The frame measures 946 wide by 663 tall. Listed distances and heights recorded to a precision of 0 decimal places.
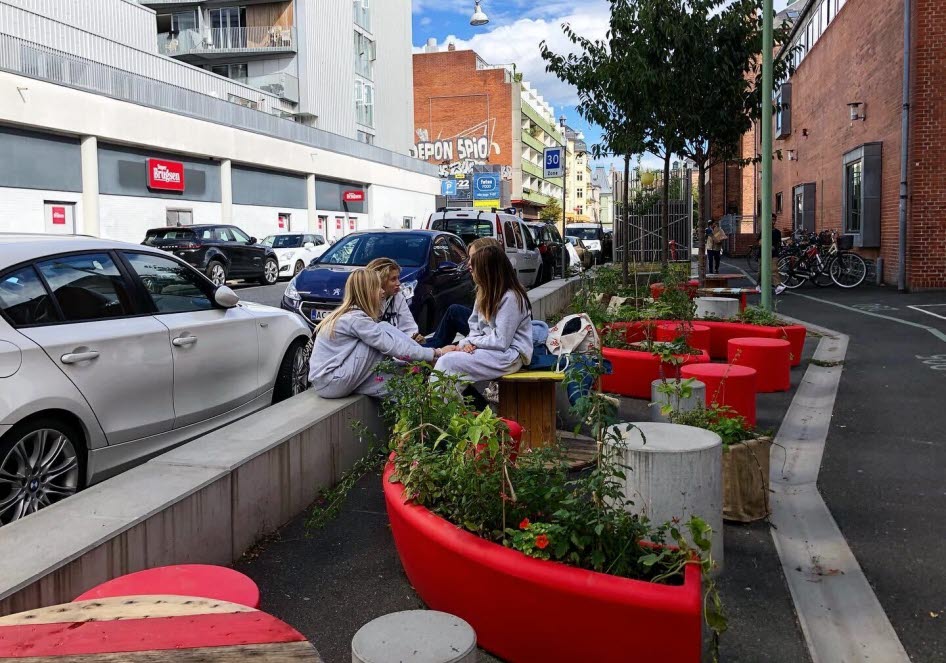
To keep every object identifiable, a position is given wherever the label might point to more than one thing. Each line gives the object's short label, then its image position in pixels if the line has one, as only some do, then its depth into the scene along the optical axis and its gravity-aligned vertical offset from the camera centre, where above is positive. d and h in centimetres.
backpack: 631 -52
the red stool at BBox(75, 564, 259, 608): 262 -95
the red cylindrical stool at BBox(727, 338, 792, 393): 841 -91
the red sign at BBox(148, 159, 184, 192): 3095 +346
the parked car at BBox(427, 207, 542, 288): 1875 +89
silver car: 428 -50
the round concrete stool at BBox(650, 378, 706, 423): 563 -87
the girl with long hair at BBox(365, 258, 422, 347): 683 -27
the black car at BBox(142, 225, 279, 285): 2308 +57
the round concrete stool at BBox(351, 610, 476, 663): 240 -105
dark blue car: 1061 -5
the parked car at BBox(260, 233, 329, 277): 2880 +73
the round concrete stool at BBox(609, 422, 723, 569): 385 -95
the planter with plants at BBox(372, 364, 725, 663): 288 -104
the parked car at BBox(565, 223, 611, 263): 3935 +133
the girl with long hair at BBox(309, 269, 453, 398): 578 -52
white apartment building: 2628 +591
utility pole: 1164 +151
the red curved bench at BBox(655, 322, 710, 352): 928 -73
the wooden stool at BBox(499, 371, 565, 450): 585 -94
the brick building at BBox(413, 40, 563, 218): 8462 +1568
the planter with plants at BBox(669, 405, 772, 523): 470 -112
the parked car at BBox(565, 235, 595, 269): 3475 +58
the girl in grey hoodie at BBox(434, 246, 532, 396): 590 -42
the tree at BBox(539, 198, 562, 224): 9490 +622
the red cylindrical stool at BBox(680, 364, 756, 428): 629 -89
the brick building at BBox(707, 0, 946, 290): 1812 +348
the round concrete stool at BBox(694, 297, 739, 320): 1112 -53
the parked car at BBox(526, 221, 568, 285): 2298 +56
